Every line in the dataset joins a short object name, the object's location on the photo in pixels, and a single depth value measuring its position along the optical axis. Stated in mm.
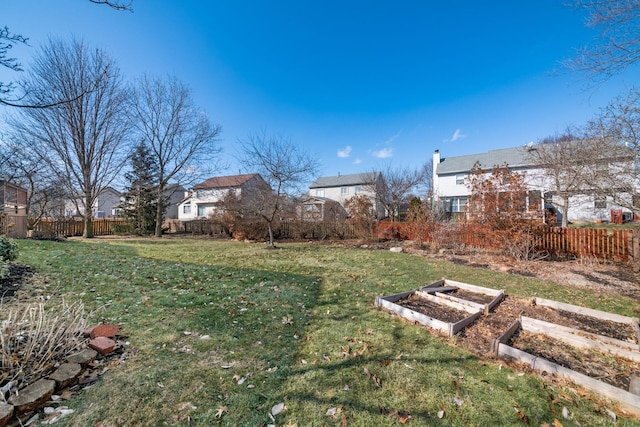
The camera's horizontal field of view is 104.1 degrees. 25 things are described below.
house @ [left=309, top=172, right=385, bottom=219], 33844
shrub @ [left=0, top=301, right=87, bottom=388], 2230
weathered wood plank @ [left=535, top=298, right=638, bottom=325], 3753
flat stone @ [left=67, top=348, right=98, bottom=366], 2568
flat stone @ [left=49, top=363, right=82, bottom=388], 2273
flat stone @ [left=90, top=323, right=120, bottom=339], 3121
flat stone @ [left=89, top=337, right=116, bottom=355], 2830
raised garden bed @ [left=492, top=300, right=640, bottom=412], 2316
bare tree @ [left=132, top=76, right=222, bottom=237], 19125
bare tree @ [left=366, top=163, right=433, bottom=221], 22922
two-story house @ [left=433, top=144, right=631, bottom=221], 20516
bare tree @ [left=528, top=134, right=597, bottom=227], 10164
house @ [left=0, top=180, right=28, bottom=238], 10508
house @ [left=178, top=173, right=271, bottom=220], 14430
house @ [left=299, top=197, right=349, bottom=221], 16516
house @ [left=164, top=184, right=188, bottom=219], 37031
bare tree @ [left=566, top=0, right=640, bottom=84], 3982
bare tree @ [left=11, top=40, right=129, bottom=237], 15117
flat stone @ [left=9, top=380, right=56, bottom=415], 1954
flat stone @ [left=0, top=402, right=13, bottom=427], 1806
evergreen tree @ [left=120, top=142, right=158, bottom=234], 21312
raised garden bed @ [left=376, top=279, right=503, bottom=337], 3729
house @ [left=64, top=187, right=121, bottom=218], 37044
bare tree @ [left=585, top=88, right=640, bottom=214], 6258
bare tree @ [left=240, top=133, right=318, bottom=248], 12789
